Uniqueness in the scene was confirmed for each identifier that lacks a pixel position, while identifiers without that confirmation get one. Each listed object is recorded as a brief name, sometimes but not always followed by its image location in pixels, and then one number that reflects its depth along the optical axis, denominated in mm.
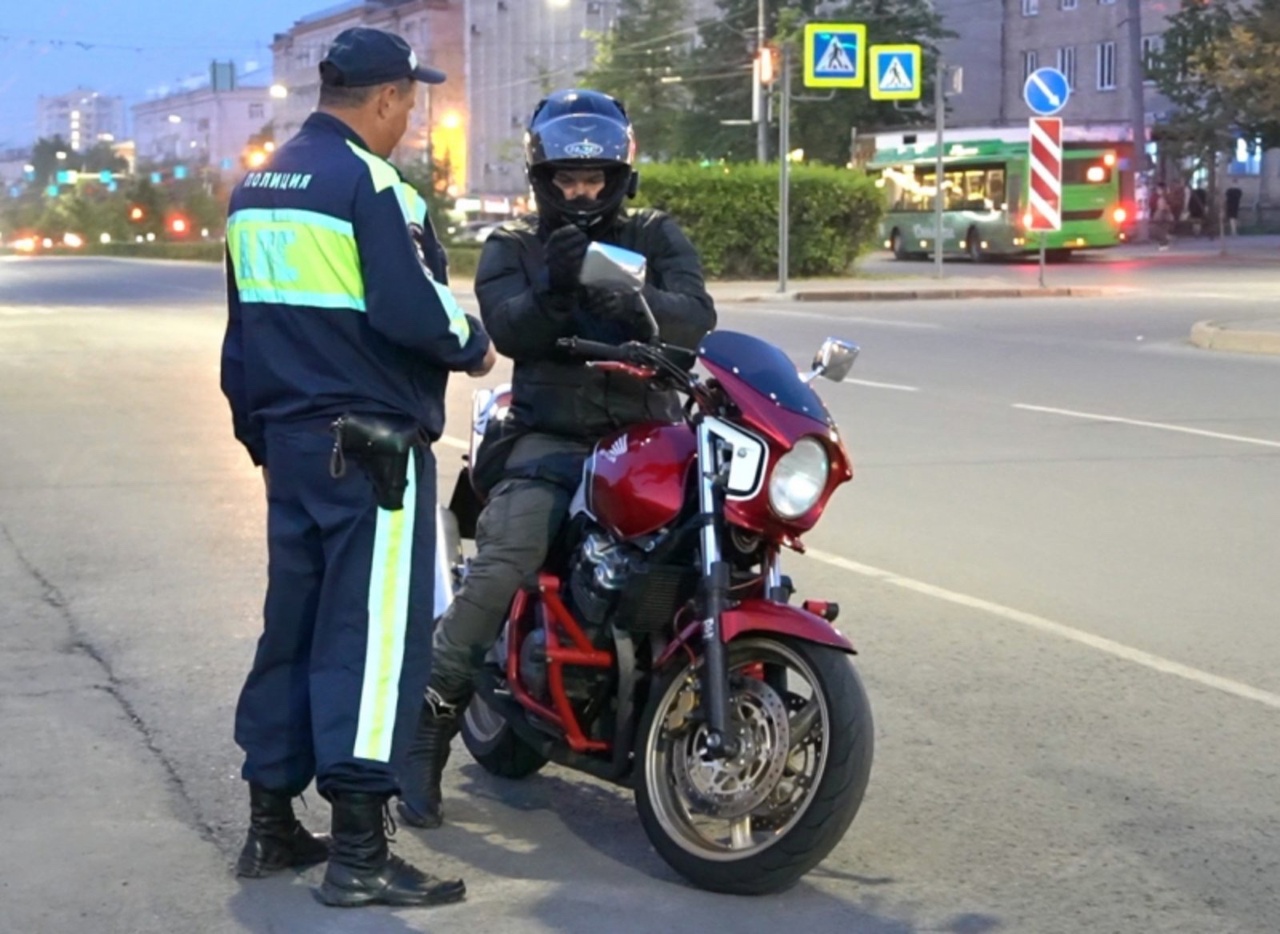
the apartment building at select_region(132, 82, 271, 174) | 147125
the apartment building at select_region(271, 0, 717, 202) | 98625
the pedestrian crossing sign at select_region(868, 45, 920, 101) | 35125
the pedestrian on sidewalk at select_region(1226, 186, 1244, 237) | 54594
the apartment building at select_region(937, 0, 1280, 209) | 66688
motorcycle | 4199
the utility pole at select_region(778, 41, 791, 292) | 30297
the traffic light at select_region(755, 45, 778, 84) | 31656
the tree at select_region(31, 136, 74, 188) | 159750
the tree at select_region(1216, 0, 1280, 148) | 41750
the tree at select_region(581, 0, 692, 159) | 67000
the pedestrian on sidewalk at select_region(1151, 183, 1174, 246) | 51281
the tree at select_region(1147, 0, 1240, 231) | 48856
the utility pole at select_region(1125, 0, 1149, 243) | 50062
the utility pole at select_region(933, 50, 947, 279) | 33875
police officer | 4172
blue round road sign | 29438
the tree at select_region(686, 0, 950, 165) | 62438
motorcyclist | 4684
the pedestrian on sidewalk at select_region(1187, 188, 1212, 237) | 56344
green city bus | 44031
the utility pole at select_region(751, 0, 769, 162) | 32500
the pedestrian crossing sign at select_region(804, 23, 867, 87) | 32906
